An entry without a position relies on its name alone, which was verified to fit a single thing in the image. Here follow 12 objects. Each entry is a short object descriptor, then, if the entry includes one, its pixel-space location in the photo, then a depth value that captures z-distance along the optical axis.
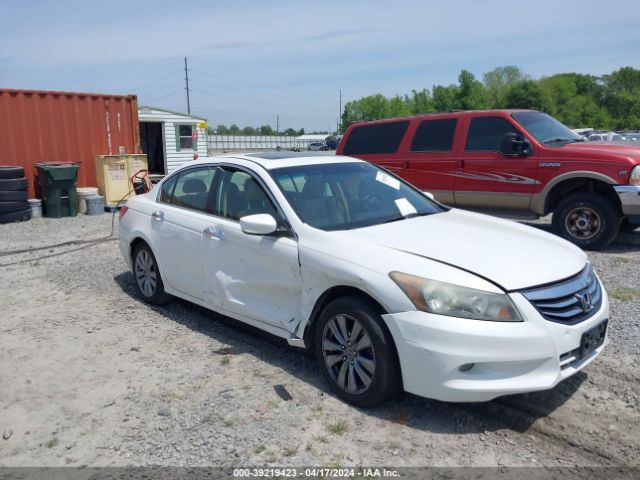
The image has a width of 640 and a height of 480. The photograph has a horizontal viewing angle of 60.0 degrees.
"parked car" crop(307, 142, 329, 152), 62.48
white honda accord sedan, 3.13
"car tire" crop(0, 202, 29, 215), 11.70
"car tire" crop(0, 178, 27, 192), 11.70
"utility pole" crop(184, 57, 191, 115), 74.94
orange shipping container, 12.68
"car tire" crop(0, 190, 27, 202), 11.73
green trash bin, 12.38
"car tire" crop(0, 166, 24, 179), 11.70
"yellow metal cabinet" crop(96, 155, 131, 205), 13.70
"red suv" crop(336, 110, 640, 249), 7.53
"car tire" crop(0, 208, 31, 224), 11.74
